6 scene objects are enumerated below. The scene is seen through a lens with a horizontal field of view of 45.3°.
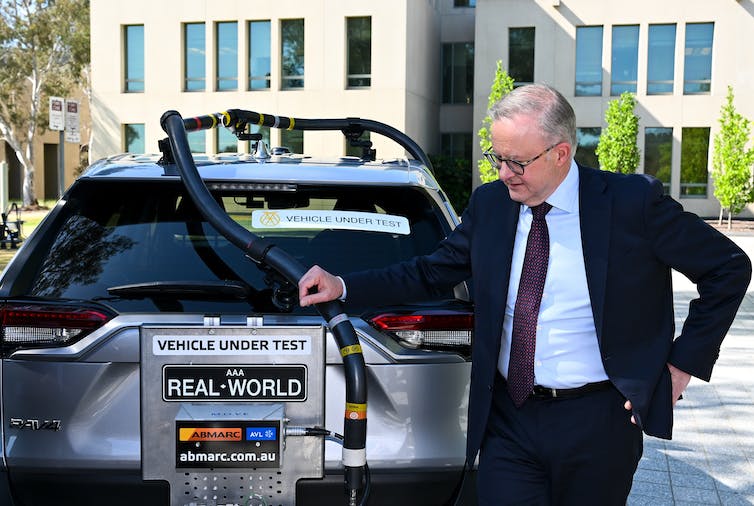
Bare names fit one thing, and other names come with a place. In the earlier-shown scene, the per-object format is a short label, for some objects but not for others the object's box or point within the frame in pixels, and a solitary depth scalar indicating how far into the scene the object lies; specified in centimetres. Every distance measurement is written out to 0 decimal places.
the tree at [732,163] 3195
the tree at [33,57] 4403
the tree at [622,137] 3478
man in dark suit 268
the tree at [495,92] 3475
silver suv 272
